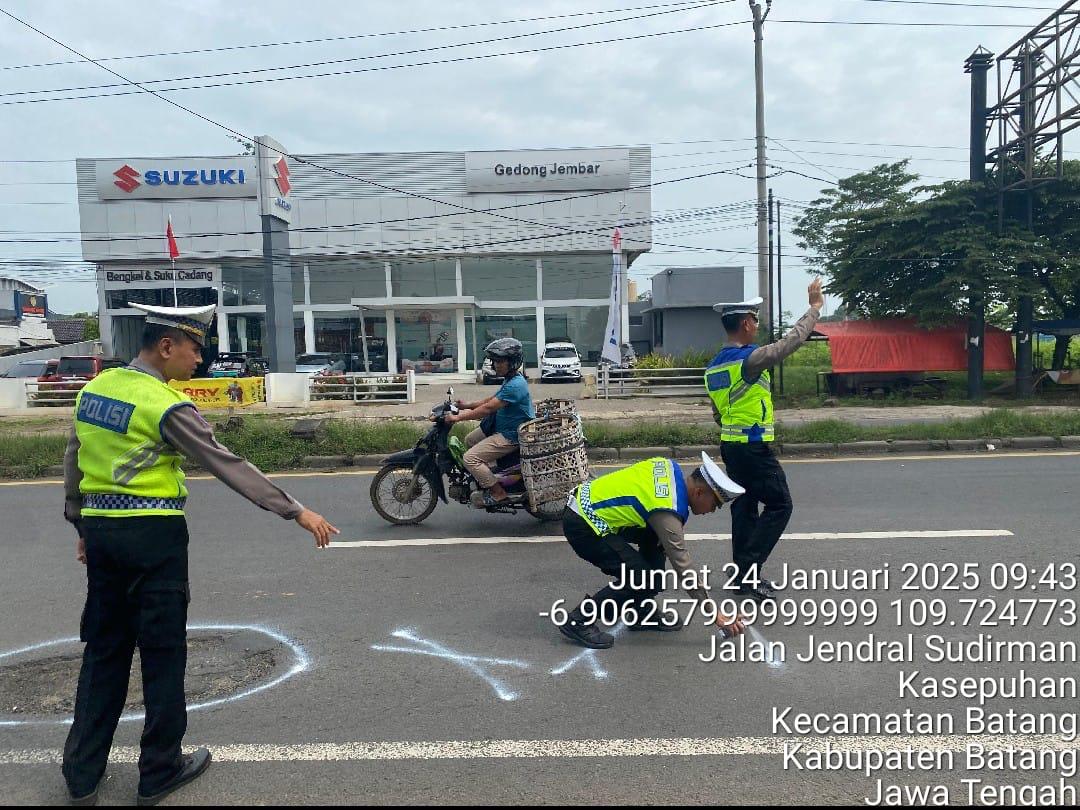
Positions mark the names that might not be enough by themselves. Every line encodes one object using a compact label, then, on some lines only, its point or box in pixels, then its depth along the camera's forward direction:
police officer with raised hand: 5.54
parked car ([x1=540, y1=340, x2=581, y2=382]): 30.84
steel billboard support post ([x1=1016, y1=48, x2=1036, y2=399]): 18.94
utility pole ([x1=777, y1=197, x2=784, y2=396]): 22.45
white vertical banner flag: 23.83
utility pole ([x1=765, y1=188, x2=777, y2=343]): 21.25
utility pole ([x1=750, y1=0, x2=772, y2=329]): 21.45
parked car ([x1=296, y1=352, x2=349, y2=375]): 30.00
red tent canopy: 21.06
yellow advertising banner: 21.03
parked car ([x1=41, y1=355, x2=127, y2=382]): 24.20
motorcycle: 7.52
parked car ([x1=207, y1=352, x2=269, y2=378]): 30.12
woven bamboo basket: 6.96
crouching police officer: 4.39
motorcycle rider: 7.36
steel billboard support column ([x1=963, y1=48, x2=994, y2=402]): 20.22
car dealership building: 35.56
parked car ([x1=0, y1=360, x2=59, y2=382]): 25.88
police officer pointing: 3.19
